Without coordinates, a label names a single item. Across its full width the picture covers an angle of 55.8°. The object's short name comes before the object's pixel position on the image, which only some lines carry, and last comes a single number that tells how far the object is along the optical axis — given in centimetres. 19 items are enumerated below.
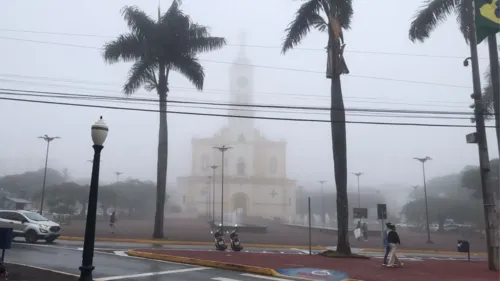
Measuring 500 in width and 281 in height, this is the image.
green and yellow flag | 1429
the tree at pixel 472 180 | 6551
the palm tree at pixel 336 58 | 2073
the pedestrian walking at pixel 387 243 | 1588
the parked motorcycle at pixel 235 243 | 2119
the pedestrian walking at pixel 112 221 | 3560
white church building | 9438
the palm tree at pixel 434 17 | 2012
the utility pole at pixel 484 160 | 1647
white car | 2245
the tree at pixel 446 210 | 6950
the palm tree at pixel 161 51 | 3000
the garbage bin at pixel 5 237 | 1123
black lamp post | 916
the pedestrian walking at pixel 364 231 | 3895
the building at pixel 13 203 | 5146
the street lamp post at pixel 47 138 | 4878
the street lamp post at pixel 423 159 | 4788
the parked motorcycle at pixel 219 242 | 2208
